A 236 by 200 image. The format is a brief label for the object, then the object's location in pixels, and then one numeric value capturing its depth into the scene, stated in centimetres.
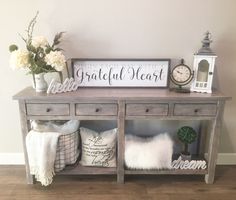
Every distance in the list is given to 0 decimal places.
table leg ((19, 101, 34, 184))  185
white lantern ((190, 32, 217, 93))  192
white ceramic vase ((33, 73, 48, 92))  189
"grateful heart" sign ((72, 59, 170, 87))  209
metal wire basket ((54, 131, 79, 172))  192
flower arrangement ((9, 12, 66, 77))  177
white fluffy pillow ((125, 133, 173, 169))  197
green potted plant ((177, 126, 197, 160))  205
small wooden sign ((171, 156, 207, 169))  206
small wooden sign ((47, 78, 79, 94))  187
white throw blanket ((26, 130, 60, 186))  183
